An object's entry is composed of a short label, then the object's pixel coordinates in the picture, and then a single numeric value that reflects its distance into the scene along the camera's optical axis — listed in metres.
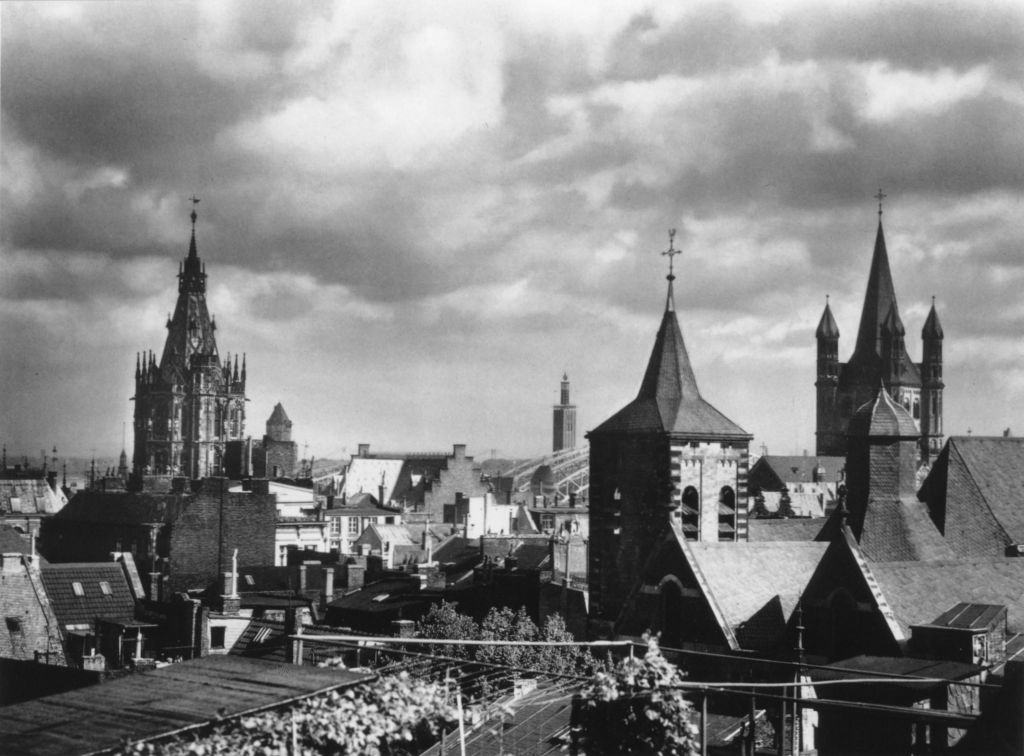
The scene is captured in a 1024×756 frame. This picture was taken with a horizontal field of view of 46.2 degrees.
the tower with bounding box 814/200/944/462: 143.50
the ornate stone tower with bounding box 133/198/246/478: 142.88
